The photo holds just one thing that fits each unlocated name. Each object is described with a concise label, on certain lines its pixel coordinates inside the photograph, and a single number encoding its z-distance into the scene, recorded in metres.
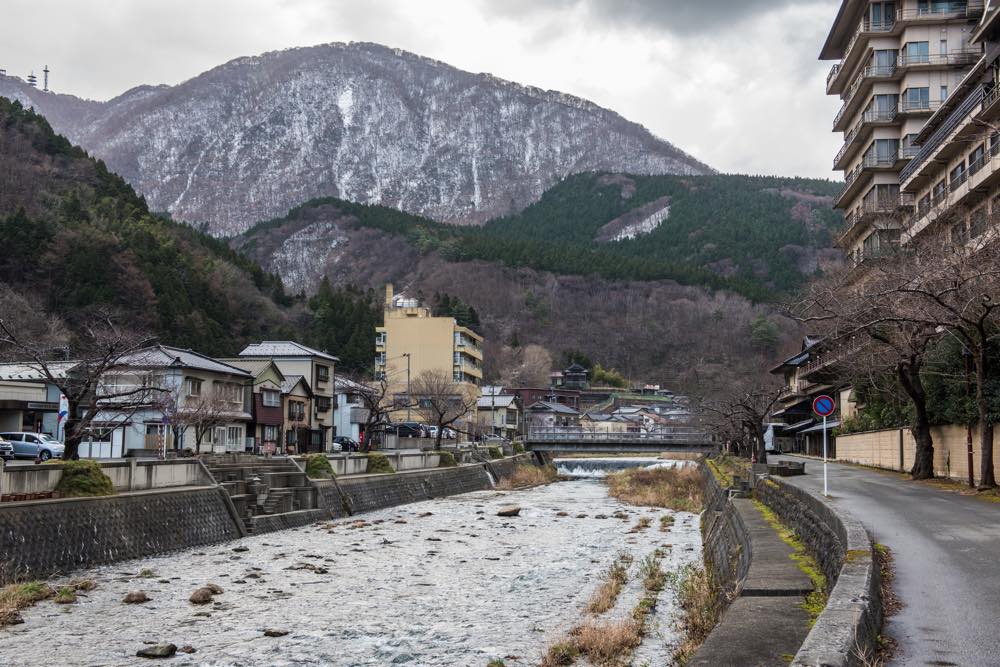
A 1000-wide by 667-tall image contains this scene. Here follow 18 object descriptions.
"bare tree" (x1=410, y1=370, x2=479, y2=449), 91.12
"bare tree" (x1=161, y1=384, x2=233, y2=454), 47.50
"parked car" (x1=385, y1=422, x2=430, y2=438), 85.06
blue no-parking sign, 22.50
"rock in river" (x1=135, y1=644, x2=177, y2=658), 12.95
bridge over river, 76.31
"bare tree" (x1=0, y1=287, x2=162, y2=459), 24.95
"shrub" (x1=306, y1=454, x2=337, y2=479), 34.97
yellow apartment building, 102.19
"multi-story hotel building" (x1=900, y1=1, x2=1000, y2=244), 38.69
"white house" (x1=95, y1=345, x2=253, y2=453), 47.88
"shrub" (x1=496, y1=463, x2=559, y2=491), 59.56
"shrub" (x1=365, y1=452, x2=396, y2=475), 40.94
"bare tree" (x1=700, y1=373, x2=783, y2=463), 49.12
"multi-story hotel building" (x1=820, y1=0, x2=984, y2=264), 55.97
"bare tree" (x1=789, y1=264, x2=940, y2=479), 25.94
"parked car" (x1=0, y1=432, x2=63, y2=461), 40.94
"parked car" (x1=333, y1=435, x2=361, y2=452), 69.69
